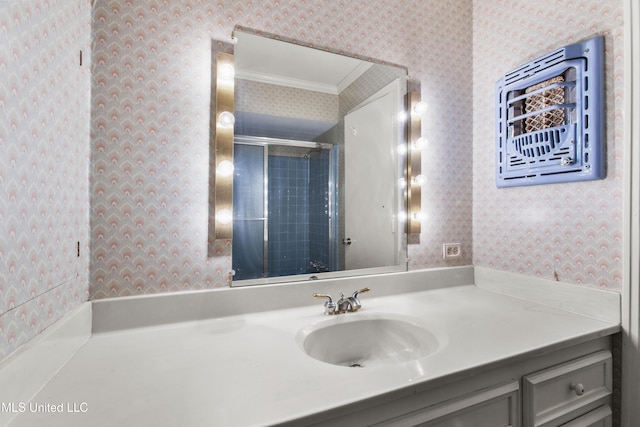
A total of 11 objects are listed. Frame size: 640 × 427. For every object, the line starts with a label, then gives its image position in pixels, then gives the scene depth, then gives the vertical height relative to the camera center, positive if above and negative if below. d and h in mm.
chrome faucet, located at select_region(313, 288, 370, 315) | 1205 -344
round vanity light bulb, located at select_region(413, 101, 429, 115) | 1550 +525
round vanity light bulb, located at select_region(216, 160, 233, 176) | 1185 +174
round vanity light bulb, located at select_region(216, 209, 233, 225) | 1182 -4
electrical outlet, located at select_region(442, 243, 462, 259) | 1637 -180
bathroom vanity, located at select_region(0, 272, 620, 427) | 658 -385
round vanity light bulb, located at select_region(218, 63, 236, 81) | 1196 +536
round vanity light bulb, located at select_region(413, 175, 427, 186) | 1548 +175
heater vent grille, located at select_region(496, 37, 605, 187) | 1162 +393
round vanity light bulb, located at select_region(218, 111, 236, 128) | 1181 +354
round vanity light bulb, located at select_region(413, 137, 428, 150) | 1554 +351
